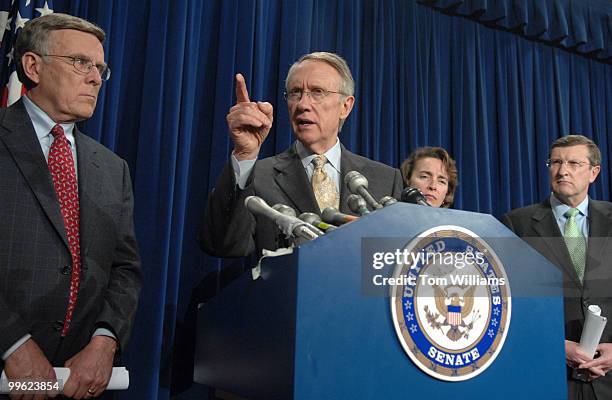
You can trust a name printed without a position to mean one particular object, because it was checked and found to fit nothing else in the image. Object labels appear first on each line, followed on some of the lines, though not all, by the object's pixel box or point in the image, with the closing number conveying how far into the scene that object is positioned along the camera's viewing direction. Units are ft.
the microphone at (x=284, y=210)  3.80
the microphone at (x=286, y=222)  3.34
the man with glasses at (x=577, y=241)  7.08
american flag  6.69
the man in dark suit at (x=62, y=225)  4.68
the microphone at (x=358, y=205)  3.73
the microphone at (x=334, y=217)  3.70
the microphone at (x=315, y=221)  3.54
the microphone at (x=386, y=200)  3.87
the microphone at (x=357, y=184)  3.92
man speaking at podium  4.62
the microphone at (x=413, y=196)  3.91
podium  2.85
